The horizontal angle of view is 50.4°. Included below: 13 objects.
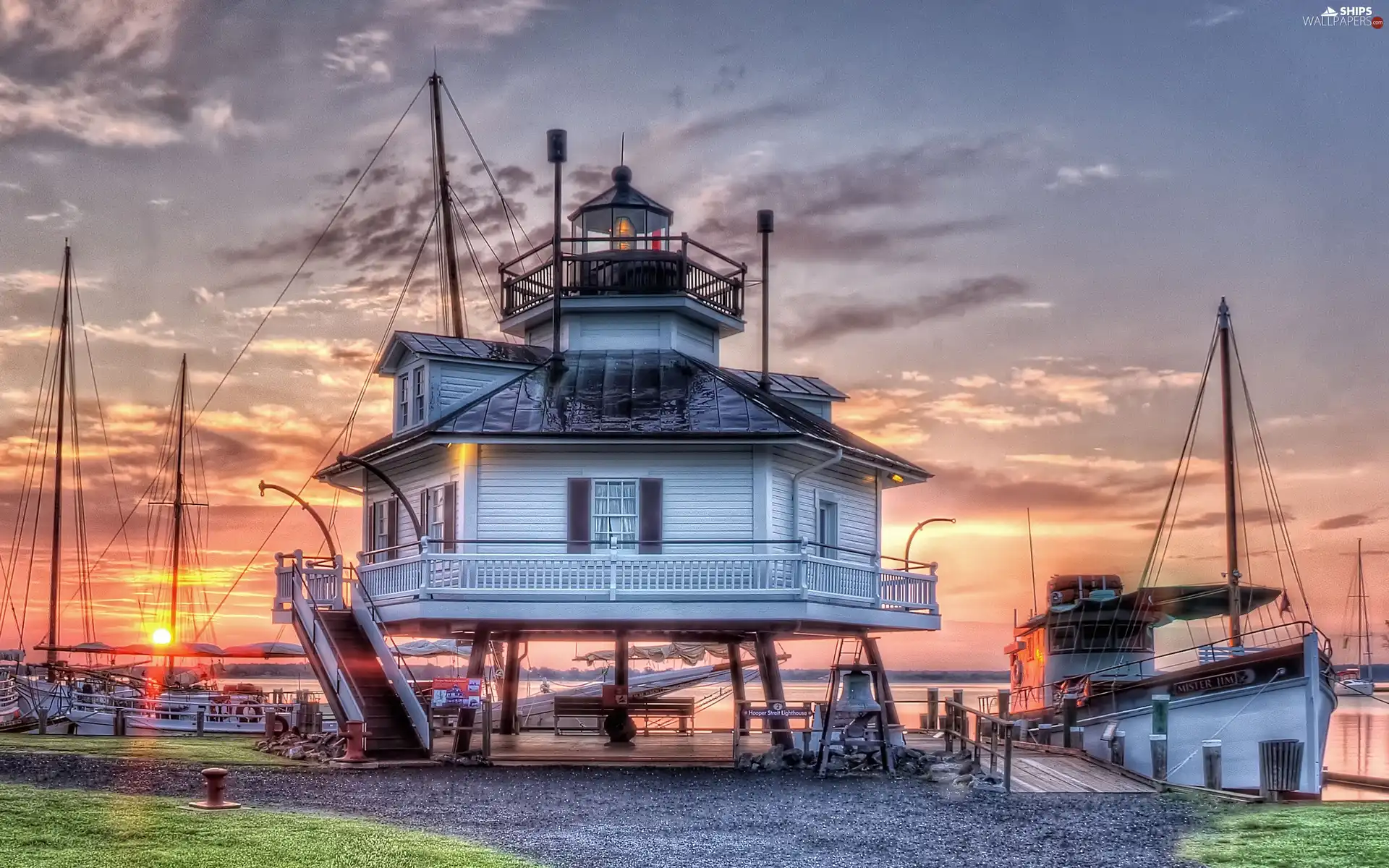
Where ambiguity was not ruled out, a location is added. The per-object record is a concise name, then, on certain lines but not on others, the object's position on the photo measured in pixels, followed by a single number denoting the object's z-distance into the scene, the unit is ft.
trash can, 98.99
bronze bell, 95.45
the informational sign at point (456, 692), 96.12
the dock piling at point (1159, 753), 91.15
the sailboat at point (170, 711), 162.20
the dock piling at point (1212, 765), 87.71
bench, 127.54
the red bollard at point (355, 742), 91.66
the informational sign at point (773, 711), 94.79
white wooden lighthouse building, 95.61
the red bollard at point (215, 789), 65.21
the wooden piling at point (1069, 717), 120.67
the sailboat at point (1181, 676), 104.68
